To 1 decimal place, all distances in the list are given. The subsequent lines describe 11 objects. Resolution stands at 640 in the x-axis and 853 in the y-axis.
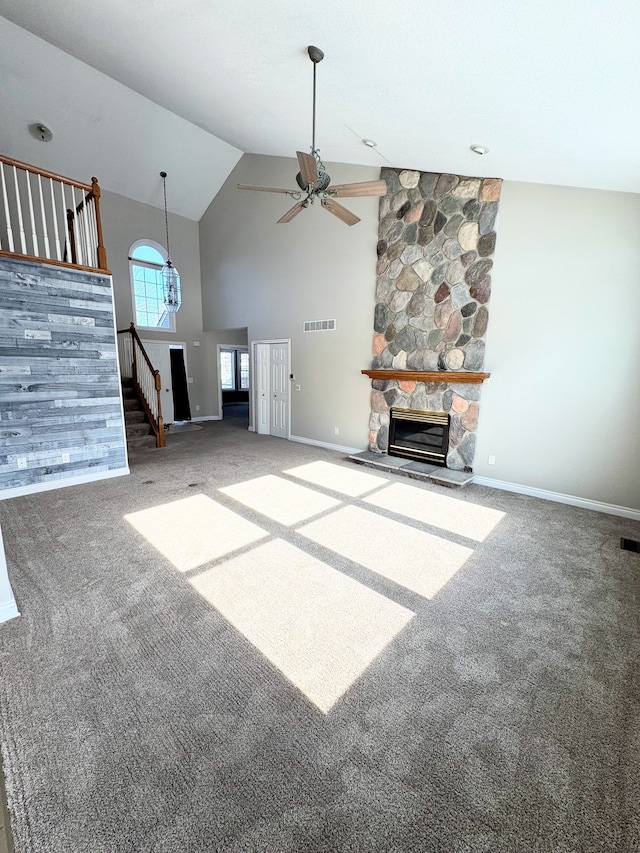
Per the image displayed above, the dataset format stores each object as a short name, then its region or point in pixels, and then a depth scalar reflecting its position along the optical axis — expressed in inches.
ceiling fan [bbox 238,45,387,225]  112.2
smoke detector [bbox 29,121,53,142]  229.2
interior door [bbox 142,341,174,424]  331.9
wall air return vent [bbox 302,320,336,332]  249.1
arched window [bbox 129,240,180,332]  317.1
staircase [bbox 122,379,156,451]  260.9
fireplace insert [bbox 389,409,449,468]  204.2
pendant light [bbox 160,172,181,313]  249.0
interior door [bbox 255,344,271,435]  301.4
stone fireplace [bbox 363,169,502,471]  180.4
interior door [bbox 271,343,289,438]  285.6
